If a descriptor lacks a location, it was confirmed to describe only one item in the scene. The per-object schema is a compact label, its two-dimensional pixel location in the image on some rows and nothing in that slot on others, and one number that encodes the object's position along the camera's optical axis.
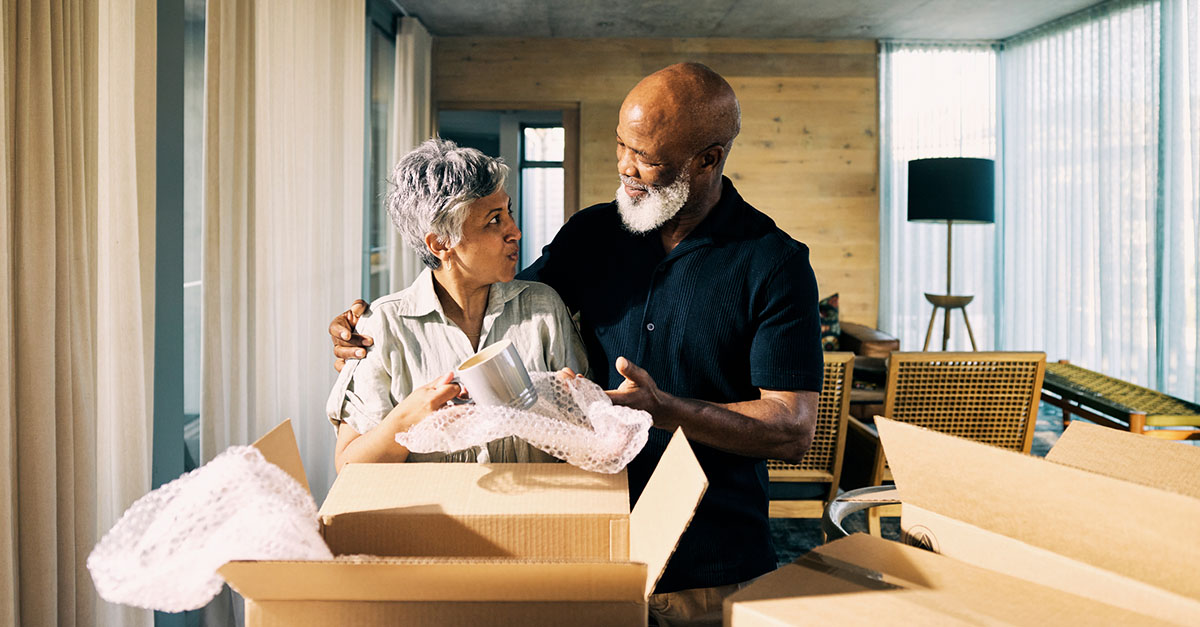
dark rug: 3.36
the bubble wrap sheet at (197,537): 0.57
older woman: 1.23
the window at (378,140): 4.88
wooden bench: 3.23
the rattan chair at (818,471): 2.98
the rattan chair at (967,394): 2.94
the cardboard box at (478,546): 0.58
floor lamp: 5.24
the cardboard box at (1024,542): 0.60
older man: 1.27
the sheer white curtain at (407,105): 5.35
